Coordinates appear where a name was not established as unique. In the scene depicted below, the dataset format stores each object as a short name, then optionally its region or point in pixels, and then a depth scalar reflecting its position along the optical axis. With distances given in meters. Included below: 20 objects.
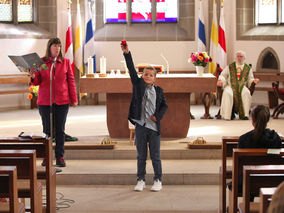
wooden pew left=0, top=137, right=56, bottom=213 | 4.88
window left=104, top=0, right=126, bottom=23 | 14.23
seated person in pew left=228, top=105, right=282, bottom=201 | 4.37
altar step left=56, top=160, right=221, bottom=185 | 6.69
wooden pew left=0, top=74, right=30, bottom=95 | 12.62
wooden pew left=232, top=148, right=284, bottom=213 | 4.27
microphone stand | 6.42
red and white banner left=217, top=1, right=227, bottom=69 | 13.26
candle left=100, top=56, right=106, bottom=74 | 8.57
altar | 8.23
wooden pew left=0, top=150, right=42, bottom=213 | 4.26
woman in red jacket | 6.68
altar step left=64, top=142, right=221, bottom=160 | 7.55
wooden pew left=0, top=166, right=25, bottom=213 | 3.46
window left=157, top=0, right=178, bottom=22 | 14.20
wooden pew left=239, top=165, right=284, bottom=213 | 3.58
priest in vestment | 10.85
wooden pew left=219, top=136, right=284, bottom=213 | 5.11
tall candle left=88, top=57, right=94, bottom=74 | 8.49
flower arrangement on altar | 8.73
